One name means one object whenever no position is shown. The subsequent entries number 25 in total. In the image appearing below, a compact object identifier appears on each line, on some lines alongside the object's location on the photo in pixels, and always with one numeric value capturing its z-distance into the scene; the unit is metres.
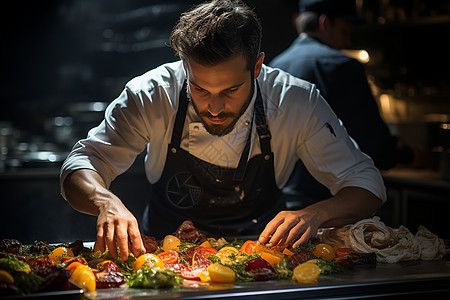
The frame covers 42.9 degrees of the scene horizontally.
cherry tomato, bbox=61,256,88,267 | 1.79
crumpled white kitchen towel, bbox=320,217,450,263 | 2.02
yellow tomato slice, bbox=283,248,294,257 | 2.01
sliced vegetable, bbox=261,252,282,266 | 1.88
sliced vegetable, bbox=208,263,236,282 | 1.67
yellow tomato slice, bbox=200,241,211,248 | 2.07
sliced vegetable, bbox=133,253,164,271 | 1.76
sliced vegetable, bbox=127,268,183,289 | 1.61
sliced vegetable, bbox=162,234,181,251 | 2.07
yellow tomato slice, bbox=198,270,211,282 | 1.69
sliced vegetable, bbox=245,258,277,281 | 1.71
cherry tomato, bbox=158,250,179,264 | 1.88
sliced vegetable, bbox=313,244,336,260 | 1.98
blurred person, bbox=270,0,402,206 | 3.33
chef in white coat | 2.13
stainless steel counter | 1.51
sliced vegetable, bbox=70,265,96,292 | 1.58
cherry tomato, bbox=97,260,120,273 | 1.74
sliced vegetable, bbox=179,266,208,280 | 1.73
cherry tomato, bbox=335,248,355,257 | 1.99
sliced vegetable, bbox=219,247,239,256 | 1.95
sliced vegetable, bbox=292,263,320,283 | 1.67
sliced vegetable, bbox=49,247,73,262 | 1.92
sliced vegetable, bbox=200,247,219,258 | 1.91
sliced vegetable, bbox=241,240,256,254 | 2.00
